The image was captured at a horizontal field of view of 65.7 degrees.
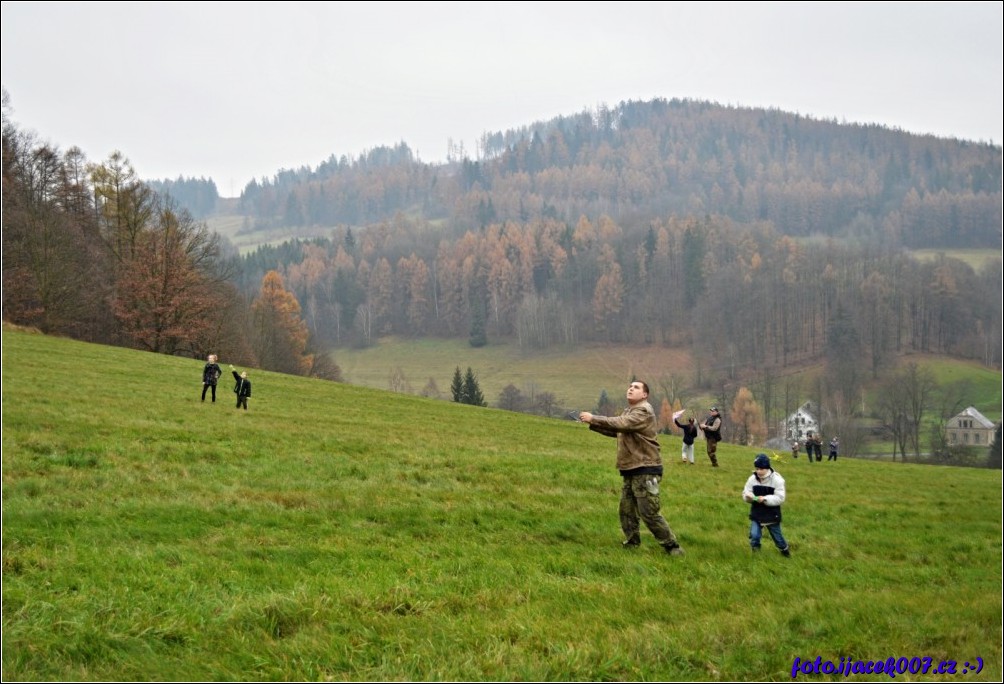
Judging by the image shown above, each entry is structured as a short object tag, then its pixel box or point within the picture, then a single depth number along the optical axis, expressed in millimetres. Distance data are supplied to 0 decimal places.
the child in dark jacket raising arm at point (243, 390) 32531
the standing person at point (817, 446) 44500
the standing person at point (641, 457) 11977
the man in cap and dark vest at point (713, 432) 29391
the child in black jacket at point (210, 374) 32625
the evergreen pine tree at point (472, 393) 96188
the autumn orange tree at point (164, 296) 64625
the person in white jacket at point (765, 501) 13242
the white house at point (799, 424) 123731
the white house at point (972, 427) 136125
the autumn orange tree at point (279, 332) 98125
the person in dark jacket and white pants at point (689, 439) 29892
